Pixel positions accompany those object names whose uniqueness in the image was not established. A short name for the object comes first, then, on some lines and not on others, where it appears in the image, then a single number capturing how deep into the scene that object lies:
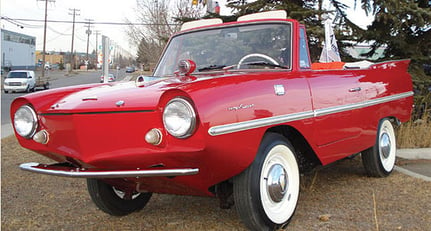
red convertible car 2.74
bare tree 19.12
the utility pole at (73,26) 68.62
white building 64.62
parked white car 30.80
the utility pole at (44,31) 53.97
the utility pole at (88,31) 86.12
